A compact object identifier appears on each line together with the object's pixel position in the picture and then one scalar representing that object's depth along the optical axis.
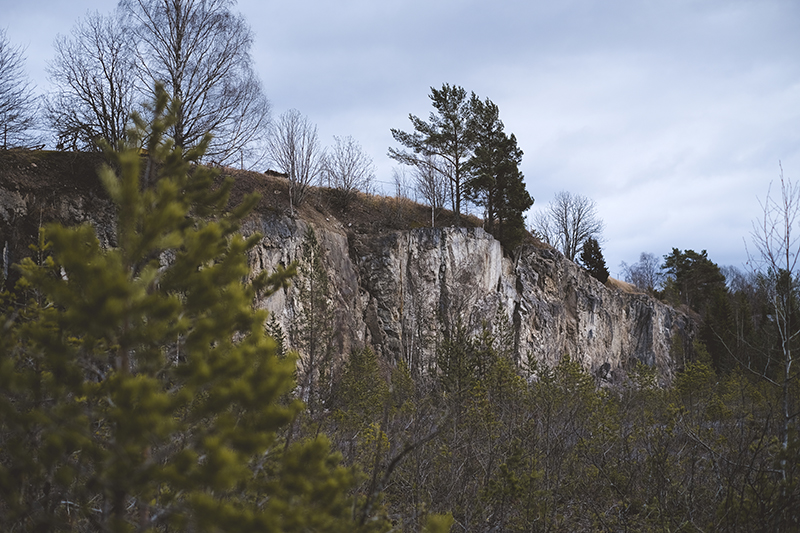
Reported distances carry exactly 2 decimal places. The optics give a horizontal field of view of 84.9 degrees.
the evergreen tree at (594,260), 32.12
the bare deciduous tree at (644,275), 53.97
